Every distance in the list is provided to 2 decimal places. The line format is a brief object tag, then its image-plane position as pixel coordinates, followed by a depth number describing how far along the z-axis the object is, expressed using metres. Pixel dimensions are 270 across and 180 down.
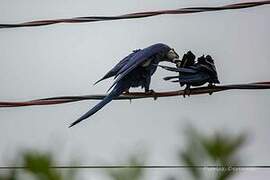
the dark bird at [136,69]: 14.11
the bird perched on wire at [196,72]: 13.88
